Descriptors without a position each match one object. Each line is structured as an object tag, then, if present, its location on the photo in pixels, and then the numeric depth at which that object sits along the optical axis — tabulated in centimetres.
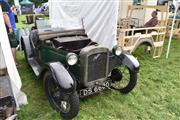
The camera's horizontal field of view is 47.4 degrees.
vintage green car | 290
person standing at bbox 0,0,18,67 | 411
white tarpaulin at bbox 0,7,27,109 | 278
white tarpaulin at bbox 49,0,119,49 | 504
